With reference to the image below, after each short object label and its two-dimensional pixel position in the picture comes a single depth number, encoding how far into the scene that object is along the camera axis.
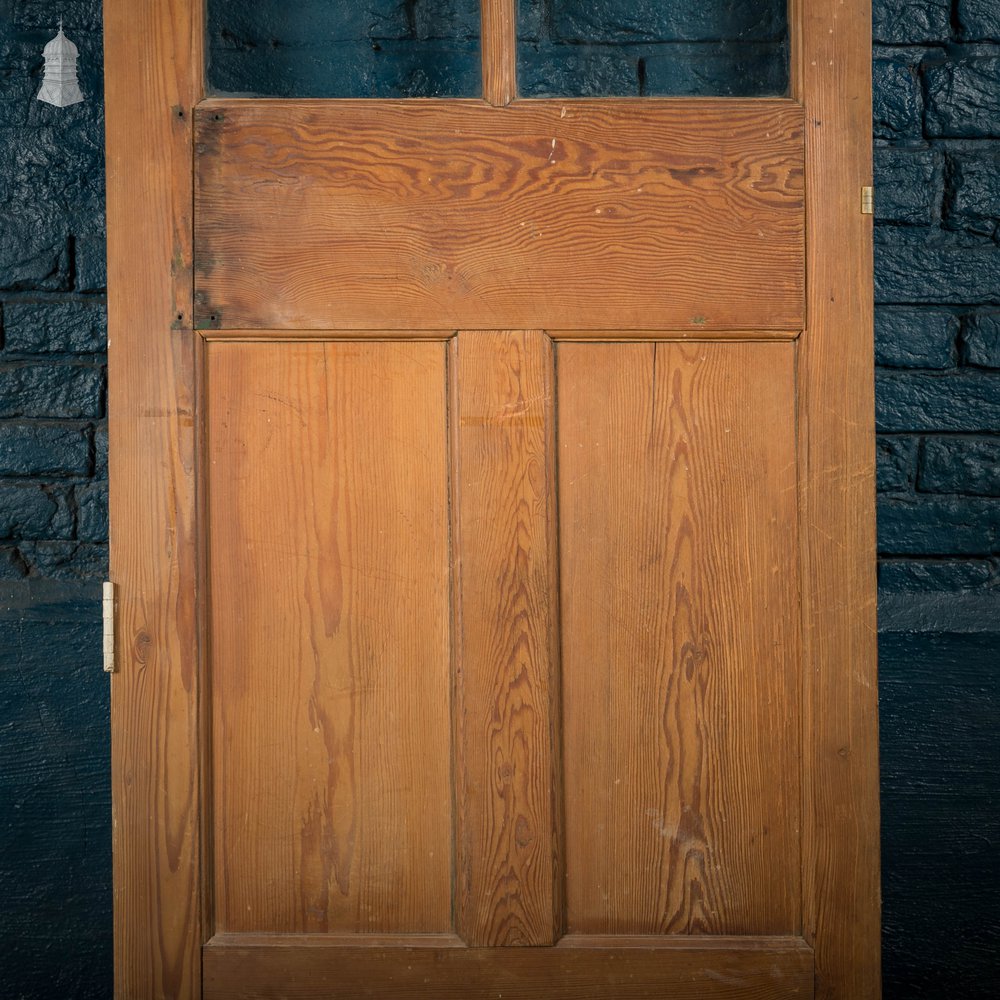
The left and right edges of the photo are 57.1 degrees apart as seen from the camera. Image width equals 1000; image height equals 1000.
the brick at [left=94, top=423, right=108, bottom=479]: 1.57
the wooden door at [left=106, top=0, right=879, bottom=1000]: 1.50
